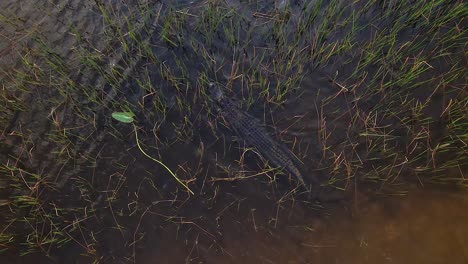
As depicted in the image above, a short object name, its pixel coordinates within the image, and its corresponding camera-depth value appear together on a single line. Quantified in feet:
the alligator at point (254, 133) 8.85
